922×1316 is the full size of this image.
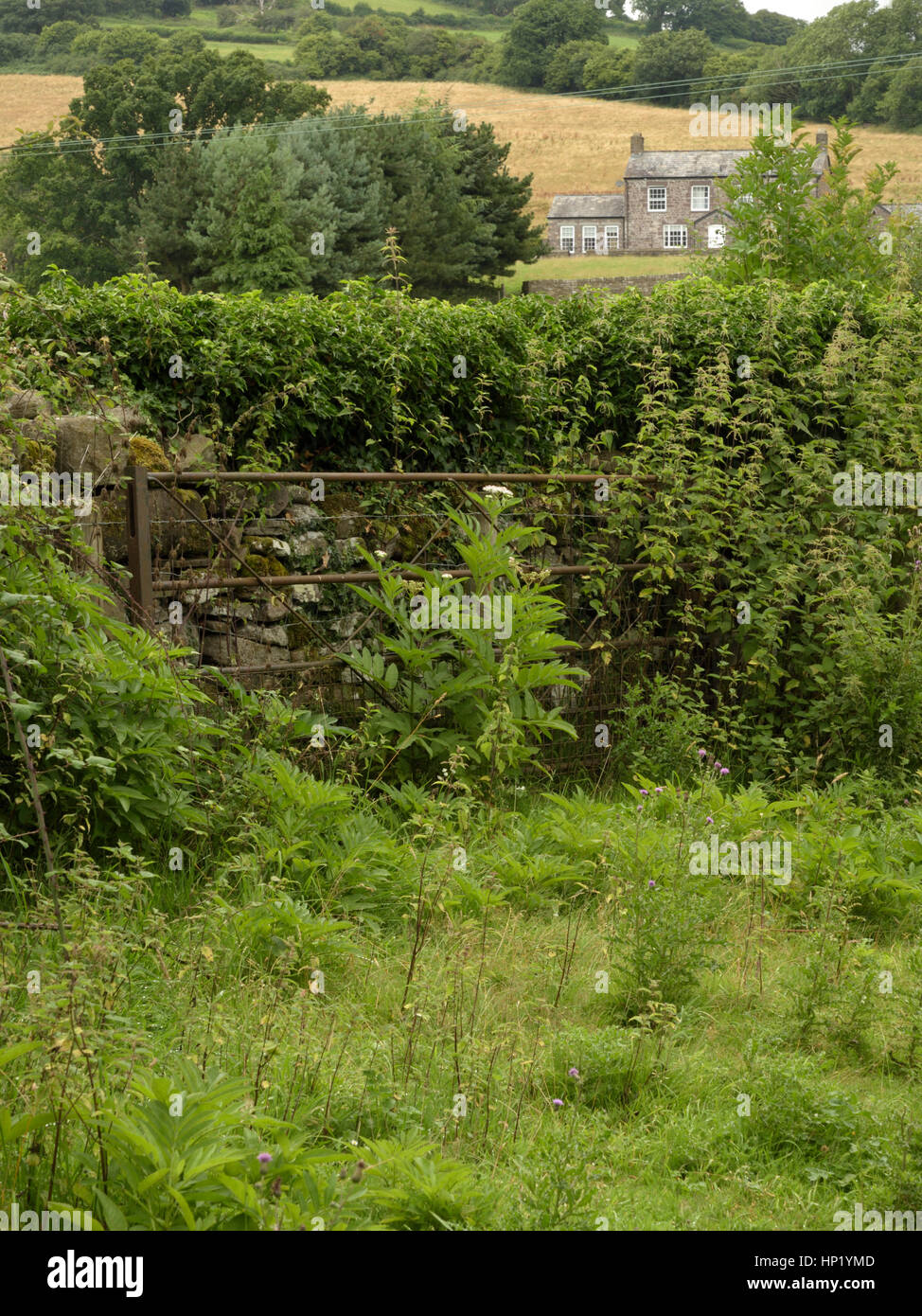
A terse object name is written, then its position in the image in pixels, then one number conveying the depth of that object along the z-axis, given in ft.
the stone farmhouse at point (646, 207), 187.83
